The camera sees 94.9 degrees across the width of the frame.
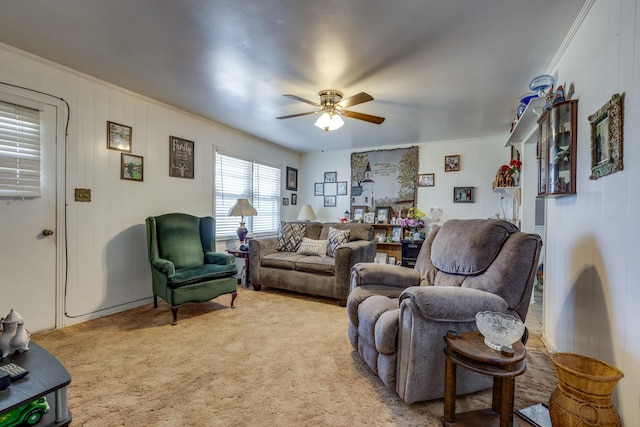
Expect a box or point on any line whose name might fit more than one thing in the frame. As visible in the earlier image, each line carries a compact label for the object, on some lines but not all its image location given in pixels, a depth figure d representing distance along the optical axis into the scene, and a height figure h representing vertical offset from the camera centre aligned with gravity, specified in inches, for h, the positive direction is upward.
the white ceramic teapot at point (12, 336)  53.3 -23.7
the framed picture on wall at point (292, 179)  224.8 +25.0
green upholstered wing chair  109.3 -22.2
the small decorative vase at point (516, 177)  147.5 +18.4
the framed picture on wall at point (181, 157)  140.4 +25.7
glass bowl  51.3 -20.5
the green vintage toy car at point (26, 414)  41.8 -31.0
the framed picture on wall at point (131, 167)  120.8 +17.5
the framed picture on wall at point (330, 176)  226.1 +27.1
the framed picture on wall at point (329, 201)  227.0 +7.9
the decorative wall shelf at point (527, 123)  94.0 +35.1
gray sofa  132.2 -25.2
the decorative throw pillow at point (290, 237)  162.9 -14.7
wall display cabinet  74.6 +17.5
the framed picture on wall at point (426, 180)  195.0 +21.8
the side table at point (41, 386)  42.0 -27.2
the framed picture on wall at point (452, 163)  187.6 +32.0
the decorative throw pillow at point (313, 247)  153.3 -19.3
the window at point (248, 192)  168.2 +11.7
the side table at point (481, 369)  47.9 -25.9
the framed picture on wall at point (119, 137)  116.3 +29.3
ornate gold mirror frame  52.3 +14.7
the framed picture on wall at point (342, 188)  221.6 +17.7
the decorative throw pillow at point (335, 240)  149.6 -14.6
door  90.7 -13.5
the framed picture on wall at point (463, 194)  183.8 +11.9
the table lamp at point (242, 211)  161.0 -0.5
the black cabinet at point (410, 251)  182.9 -24.4
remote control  46.0 -26.3
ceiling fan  111.1 +38.4
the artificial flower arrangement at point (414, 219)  190.7 -4.5
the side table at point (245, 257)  156.3 -25.1
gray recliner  60.0 -20.4
